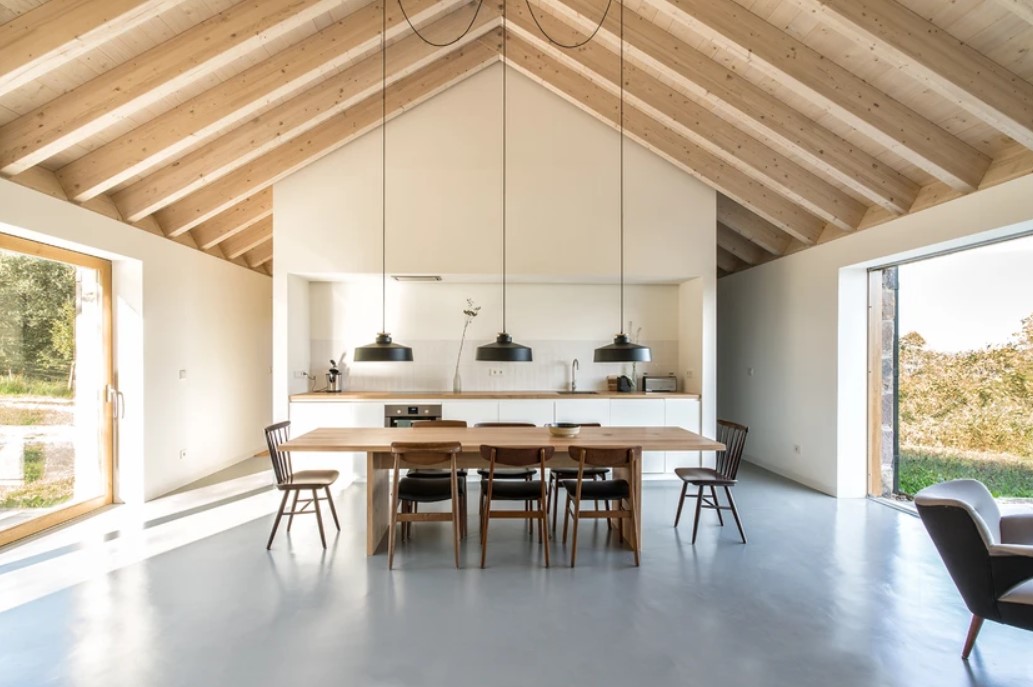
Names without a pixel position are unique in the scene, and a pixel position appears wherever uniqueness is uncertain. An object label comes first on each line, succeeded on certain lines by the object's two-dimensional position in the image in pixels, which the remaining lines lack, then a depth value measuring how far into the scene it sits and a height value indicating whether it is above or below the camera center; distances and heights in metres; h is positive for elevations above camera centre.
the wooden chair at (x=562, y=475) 4.29 -1.17
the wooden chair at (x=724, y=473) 3.97 -1.06
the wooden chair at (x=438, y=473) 4.19 -1.10
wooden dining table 3.63 -0.75
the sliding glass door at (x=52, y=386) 3.79 -0.38
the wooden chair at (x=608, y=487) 3.51 -1.06
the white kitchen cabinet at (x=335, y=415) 5.53 -0.80
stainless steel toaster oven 6.11 -0.51
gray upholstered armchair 2.25 -1.00
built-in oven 5.60 -0.80
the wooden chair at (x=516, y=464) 3.46 -0.85
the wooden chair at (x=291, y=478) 3.83 -1.08
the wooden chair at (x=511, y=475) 4.14 -1.13
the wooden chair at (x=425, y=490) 3.44 -1.05
